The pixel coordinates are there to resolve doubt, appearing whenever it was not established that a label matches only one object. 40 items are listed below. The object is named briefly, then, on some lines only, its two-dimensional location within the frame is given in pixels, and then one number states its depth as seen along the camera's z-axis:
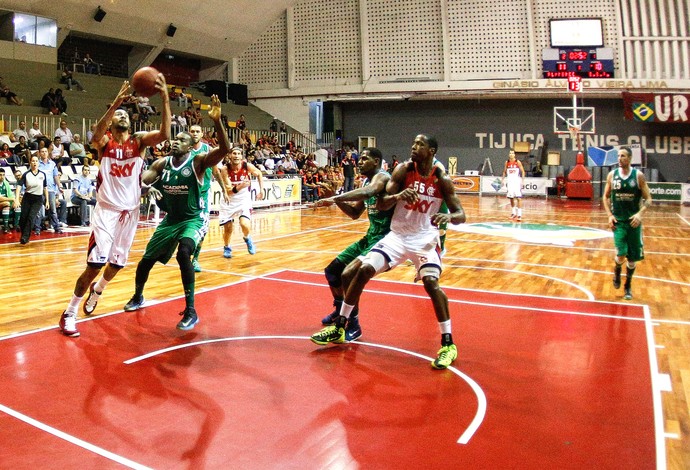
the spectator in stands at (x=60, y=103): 21.29
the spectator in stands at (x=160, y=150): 16.94
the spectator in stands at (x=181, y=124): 23.16
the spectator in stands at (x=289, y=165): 24.98
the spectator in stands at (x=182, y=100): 26.92
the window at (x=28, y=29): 22.83
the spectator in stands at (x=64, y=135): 18.06
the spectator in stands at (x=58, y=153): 15.61
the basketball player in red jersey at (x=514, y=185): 17.19
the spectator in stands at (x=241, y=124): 27.29
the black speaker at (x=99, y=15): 24.70
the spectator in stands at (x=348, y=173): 25.62
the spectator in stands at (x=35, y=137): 16.20
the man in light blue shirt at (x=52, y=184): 13.04
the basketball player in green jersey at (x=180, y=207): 6.03
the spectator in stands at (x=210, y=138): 21.31
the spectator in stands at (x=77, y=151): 17.38
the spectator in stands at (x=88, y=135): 19.97
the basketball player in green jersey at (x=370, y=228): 5.39
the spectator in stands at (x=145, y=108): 22.39
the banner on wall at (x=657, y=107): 27.52
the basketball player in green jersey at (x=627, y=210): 7.65
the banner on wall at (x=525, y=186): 29.22
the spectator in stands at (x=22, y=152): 15.32
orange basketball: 5.23
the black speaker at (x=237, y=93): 32.47
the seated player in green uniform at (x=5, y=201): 13.02
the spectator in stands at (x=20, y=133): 17.34
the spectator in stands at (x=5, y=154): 14.45
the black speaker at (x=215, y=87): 31.97
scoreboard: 28.41
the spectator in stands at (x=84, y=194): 14.88
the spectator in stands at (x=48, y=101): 21.17
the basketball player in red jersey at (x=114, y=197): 5.73
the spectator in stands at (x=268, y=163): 23.97
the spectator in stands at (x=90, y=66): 26.66
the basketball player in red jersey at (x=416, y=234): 5.06
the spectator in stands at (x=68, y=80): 23.89
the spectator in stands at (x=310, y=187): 23.81
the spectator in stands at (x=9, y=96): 20.64
